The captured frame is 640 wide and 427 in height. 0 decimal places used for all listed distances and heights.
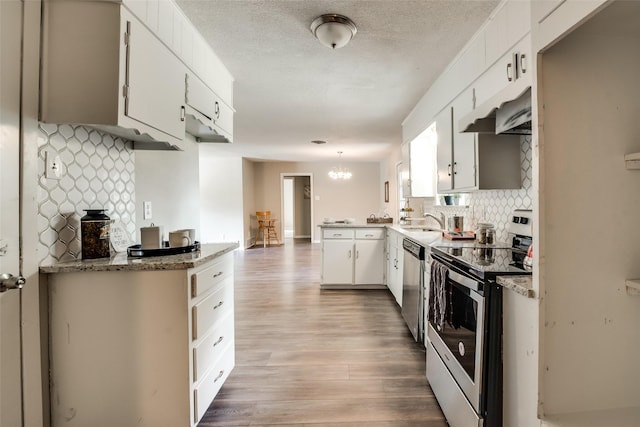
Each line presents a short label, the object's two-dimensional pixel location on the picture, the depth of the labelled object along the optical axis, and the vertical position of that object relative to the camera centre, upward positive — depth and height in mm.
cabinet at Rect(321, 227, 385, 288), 3865 -617
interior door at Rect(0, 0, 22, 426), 1116 +29
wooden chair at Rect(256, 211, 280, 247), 8260 -423
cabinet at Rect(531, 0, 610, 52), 771 +561
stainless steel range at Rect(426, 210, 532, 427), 1206 -551
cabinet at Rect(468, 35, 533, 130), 1275 +775
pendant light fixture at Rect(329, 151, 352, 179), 7566 +1162
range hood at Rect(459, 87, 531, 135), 1271 +481
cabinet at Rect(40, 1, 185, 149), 1229 +630
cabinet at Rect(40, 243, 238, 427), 1333 -612
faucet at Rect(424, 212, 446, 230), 3074 -118
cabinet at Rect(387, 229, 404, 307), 3107 -612
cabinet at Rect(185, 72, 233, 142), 1843 +713
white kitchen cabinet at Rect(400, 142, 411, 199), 3703 +546
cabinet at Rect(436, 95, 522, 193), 1933 +331
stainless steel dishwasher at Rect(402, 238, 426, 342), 2301 -651
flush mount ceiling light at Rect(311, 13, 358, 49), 1789 +1155
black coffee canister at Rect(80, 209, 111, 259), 1442 -111
